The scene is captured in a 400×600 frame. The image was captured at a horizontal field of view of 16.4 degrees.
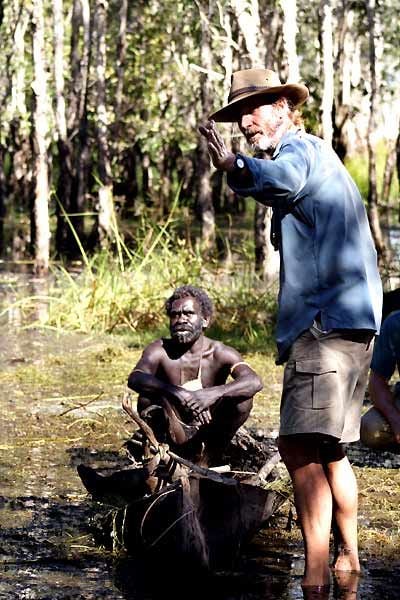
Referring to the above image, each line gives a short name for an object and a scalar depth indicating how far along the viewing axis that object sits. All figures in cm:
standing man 492
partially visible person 710
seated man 636
